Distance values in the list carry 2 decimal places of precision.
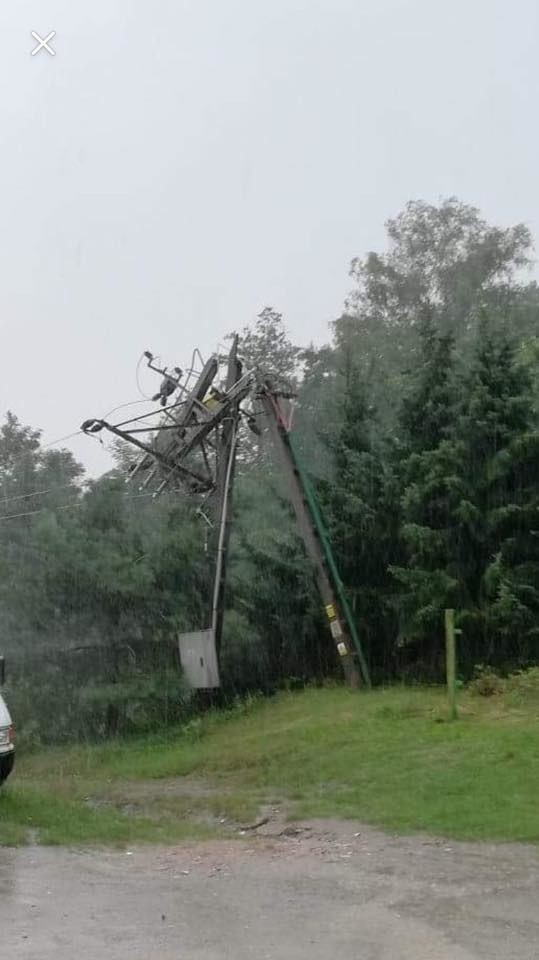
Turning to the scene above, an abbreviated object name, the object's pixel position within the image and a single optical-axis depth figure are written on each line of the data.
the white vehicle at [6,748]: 11.06
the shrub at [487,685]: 16.88
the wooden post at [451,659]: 14.64
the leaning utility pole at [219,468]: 20.02
